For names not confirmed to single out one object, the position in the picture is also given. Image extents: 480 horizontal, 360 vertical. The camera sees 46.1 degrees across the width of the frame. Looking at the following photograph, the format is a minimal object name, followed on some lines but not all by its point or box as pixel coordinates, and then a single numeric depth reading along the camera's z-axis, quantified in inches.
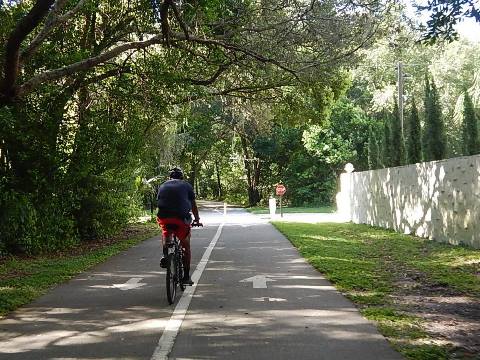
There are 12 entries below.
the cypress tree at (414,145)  1105.4
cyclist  338.0
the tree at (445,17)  274.1
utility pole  1408.5
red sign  1257.3
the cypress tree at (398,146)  1190.3
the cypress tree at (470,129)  1018.7
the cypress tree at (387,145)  1231.1
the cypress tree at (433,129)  1057.5
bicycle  315.0
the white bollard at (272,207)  1230.6
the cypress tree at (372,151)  1514.5
